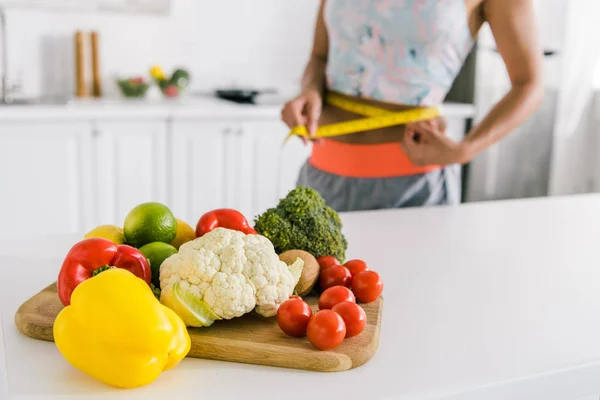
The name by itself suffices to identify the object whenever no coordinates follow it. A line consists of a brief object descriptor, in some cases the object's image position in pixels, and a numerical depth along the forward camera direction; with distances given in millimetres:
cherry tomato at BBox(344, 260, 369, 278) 1048
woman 1521
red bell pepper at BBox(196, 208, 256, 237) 1096
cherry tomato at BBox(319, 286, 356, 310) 922
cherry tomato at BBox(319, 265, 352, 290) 1012
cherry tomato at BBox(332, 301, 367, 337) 860
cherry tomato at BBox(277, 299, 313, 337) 849
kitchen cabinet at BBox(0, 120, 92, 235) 2908
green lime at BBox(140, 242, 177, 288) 963
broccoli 1094
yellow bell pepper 748
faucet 3243
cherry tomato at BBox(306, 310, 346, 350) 819
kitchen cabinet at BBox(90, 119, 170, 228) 3059
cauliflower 855
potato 994
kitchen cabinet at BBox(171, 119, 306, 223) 3199
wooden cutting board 816
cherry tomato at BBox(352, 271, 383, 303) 986
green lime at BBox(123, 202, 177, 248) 1040
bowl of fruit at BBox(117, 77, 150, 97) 3418
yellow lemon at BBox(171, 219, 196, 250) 1127
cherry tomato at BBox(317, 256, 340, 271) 1054
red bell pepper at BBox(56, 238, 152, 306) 883
